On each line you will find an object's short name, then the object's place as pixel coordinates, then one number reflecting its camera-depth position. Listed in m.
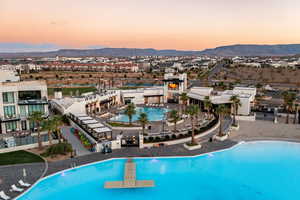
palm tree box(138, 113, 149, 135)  30.58
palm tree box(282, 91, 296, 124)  39.66
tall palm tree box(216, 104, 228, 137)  31.64
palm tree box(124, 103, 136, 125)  35.91
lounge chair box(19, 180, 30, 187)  19.72
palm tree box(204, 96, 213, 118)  37.38
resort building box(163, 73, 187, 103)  56.59
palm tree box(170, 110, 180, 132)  31.55
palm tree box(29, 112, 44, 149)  27.77
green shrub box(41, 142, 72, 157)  25.44
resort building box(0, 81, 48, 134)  33.50
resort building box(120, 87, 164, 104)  54.53
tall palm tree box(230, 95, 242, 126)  38.50
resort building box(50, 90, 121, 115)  40.47
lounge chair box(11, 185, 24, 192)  19.00
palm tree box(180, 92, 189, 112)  43.91
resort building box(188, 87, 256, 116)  42.41
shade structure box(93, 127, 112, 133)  27.88
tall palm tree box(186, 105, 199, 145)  29.39
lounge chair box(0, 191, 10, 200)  17.95
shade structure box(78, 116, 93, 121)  33.37
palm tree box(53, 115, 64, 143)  26.78
